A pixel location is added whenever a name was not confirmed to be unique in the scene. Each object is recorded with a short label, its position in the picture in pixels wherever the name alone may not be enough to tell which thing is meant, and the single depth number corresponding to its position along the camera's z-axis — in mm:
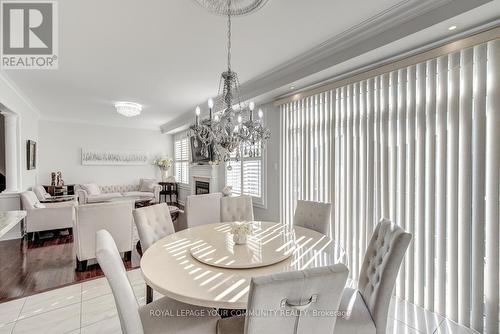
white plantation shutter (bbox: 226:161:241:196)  4863
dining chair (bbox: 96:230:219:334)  1159
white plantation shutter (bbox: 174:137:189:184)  7469
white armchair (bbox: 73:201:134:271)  2994
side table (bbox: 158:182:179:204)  7794
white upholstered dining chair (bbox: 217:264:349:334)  850
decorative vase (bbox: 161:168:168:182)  8025
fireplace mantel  5664
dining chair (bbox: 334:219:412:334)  1359
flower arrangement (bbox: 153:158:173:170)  7828
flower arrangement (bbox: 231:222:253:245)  1873
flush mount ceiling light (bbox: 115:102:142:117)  4598
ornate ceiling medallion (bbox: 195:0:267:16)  1843
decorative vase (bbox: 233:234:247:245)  1871
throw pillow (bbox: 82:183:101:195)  6350
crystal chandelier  1883
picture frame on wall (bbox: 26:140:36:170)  4887
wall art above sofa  7047
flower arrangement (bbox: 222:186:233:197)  4777
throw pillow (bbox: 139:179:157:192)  7203
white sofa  6125
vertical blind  1853
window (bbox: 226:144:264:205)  4270
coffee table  5527
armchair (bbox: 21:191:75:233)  4035
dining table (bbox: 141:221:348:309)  1197
